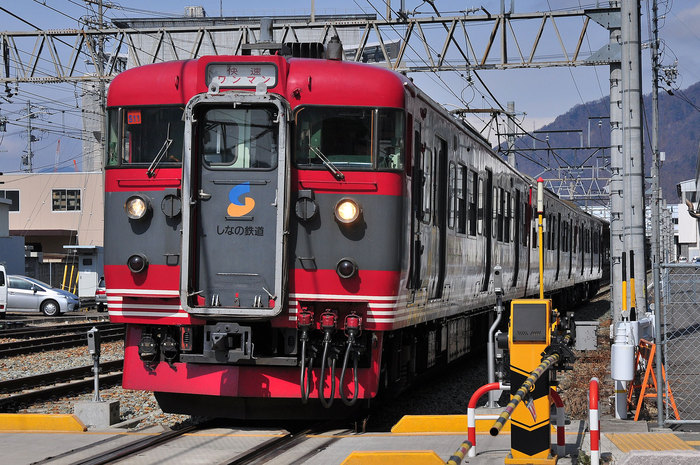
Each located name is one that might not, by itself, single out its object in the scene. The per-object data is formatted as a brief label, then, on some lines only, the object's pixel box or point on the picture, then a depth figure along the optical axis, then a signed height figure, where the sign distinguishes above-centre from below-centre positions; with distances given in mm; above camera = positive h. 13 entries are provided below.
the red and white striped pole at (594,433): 13312 -748
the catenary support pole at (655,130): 50312 +5532
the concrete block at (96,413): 18812 -914
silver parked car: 63750 +523
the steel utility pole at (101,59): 51244 +7683
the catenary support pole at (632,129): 29656 +2852
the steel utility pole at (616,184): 36344 +2474
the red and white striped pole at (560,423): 14703 -756
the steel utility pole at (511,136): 65712 +6215
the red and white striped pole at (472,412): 13852 -646
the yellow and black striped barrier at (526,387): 9844 -410
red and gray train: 17344 +776
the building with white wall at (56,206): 112750 +6124
